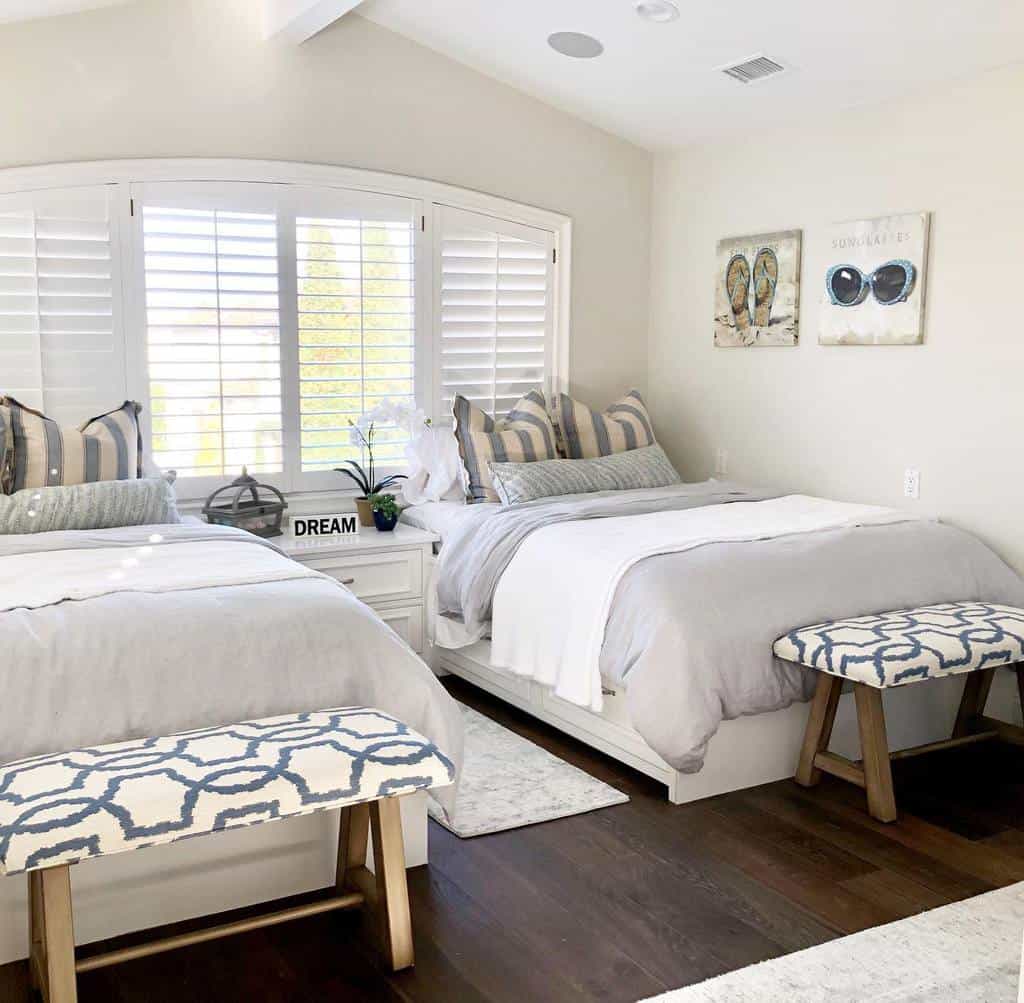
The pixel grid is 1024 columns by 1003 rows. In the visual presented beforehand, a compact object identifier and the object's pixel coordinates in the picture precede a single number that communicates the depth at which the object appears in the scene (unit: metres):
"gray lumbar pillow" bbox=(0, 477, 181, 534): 3.21
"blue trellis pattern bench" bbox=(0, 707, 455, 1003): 1.80
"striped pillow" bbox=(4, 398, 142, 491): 3.40
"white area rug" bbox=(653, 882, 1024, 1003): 2.13
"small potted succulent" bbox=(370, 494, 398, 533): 4.21
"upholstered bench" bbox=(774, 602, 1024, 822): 2.83
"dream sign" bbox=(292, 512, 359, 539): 4.08
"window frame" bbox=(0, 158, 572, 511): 3.93
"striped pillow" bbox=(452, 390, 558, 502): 4.20
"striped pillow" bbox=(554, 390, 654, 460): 4.52
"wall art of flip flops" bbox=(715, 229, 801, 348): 4.38
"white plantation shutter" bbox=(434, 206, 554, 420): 4.61
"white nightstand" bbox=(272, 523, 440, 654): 3.94
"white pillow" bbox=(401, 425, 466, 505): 4.36
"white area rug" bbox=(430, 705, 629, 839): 2.96
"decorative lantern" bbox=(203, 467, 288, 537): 4.00
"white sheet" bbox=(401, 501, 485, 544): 4.09
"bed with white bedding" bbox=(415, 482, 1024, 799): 2.94
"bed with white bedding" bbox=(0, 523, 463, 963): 2.22
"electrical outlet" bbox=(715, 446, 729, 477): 4.77
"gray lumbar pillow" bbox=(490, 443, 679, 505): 4.09
